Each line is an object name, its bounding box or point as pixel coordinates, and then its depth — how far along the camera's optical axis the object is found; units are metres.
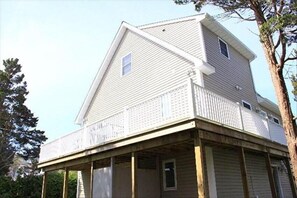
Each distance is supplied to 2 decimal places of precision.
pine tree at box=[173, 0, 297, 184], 8.97
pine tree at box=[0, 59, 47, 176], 26.45
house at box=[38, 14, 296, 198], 8.12
